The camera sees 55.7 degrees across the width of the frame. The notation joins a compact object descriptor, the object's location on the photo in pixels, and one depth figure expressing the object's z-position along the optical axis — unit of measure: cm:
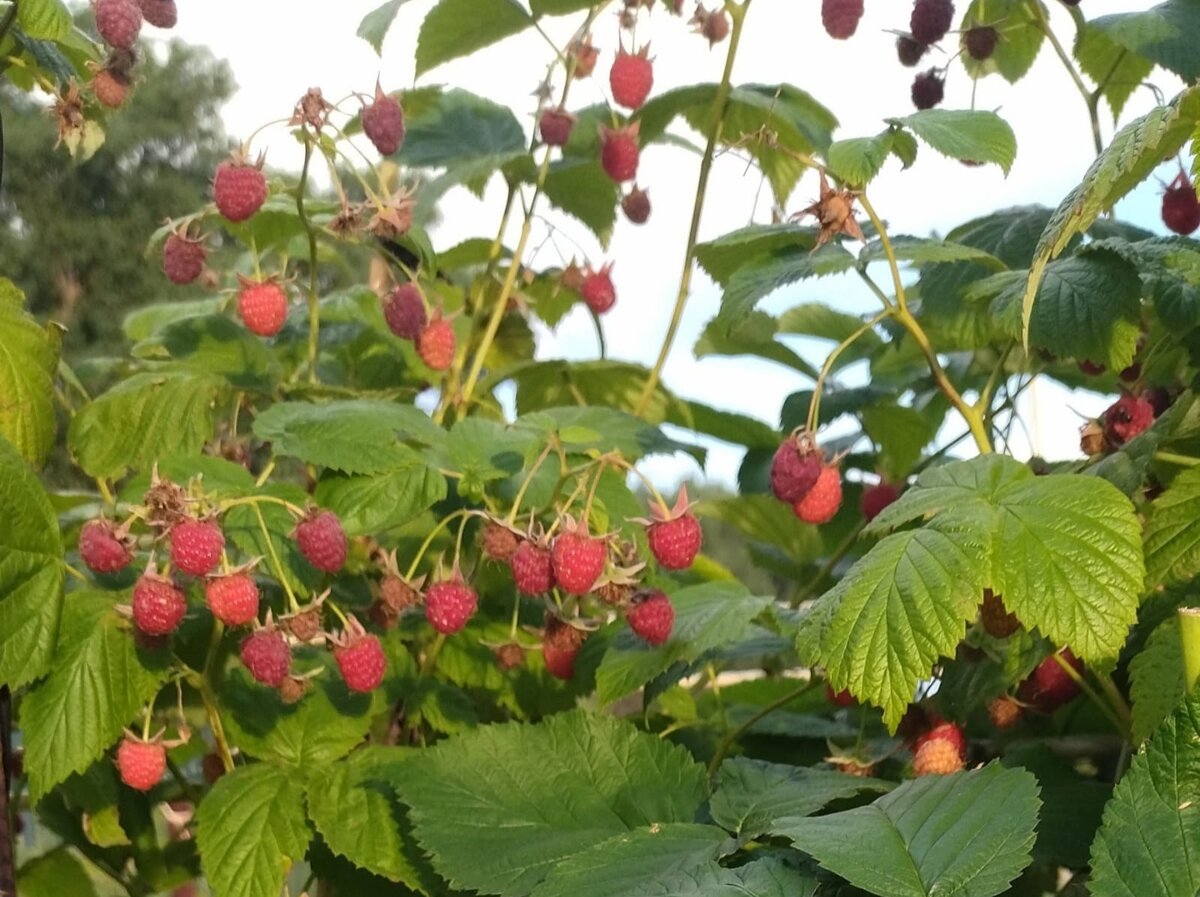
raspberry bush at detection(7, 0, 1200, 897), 53
